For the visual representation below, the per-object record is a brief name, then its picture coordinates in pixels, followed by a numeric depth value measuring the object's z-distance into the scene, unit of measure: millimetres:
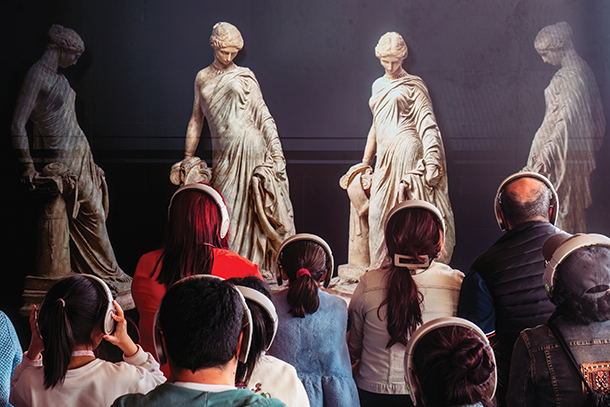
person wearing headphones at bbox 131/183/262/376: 2586
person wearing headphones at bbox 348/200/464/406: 2590
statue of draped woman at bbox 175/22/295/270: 6551
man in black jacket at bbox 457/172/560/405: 2607
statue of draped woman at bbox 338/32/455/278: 6602
